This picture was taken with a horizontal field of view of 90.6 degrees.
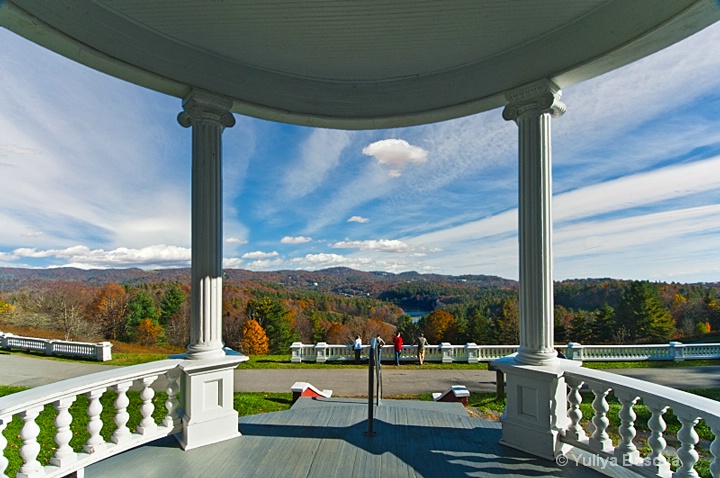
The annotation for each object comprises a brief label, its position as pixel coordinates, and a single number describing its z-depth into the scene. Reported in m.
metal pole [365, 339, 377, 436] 3.35
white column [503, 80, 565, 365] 3.13
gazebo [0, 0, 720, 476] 2.64
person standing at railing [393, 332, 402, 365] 13.45
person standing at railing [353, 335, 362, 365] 14.04
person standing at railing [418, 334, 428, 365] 13.71
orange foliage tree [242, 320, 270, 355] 27.75
